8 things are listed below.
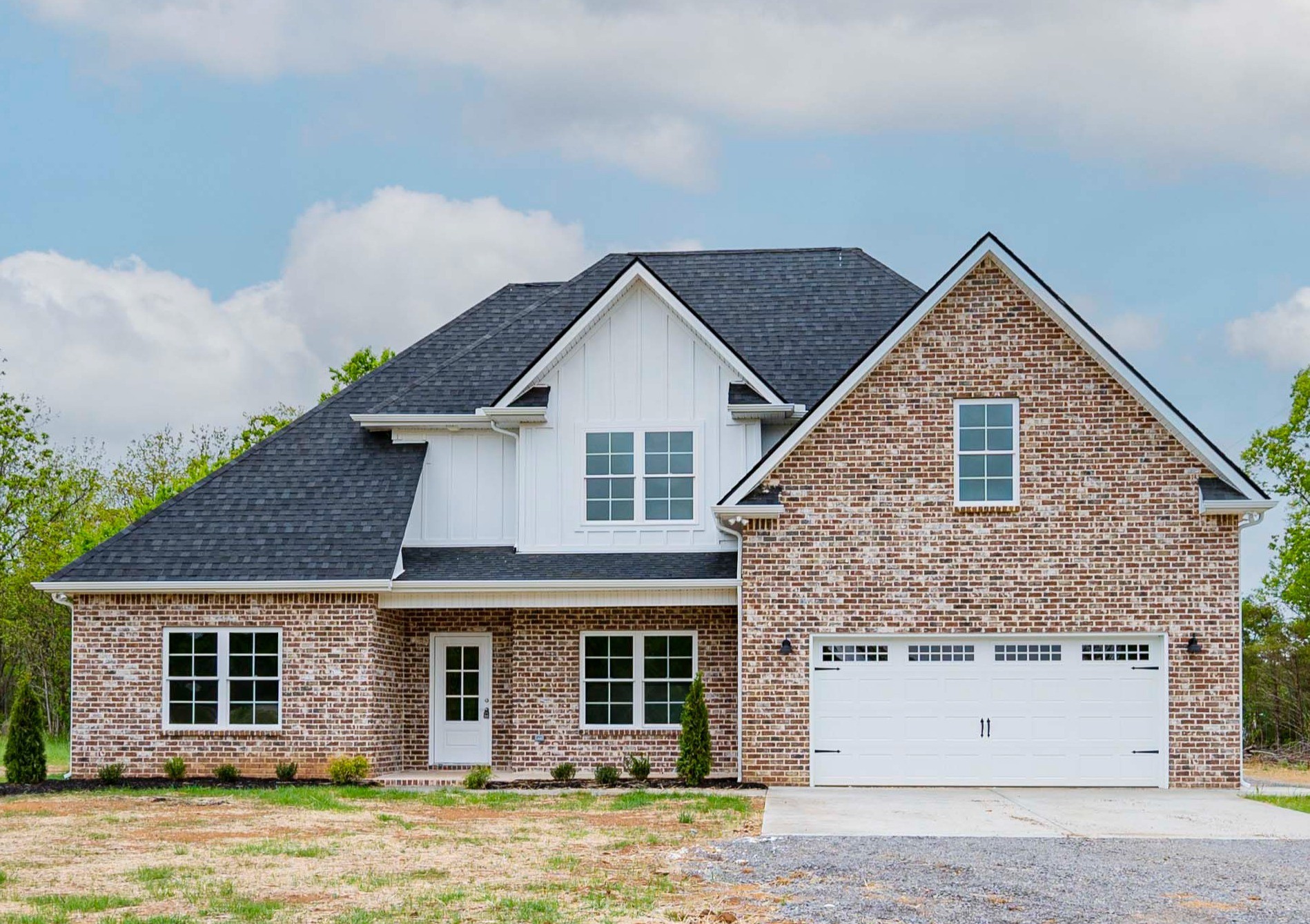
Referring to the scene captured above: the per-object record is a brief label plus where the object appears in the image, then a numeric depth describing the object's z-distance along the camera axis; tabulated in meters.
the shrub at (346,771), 21.11
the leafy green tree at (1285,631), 33.41
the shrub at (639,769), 21.39
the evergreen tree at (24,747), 21.55
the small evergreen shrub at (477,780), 20.58
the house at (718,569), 20.73
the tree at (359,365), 42.75
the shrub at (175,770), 21.62
